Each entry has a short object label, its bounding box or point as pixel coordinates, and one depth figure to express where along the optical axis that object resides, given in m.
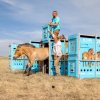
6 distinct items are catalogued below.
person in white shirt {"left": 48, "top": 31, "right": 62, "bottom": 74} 8.05
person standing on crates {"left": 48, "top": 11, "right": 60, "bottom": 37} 8.40
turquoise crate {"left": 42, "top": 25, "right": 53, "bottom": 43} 8.83
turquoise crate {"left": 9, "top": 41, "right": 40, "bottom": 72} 10.91
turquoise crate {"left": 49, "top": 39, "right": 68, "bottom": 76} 8.28
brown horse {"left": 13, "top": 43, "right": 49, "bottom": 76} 8.63
